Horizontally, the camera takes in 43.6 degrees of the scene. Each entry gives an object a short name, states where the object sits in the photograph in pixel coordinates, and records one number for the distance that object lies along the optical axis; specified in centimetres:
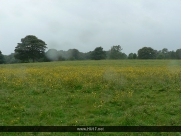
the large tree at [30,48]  6060
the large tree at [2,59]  5940
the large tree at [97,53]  6675
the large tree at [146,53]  6850
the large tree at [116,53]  6812
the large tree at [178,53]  6249
